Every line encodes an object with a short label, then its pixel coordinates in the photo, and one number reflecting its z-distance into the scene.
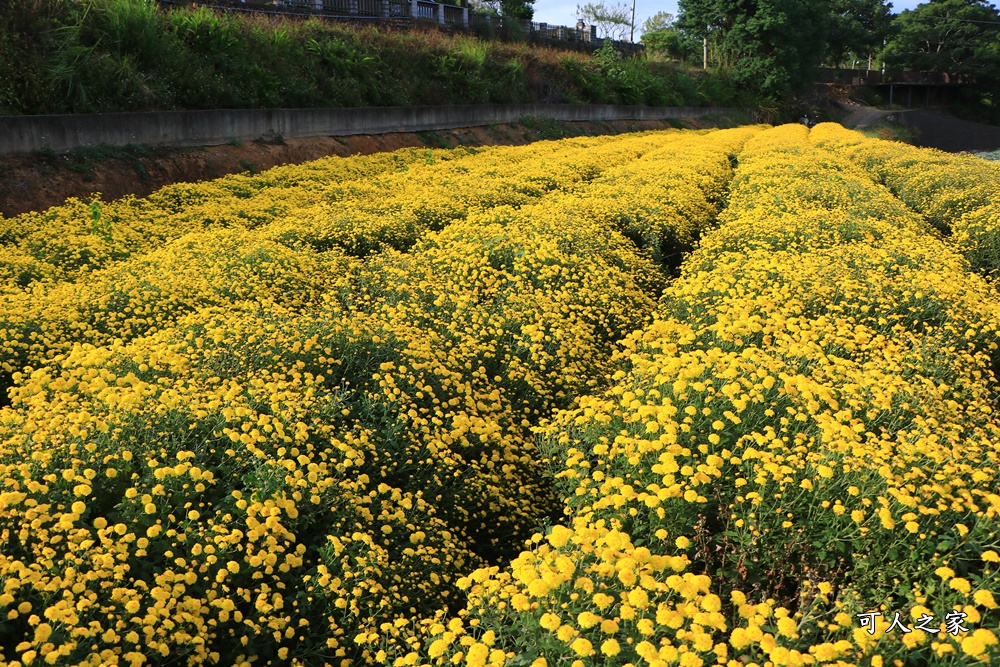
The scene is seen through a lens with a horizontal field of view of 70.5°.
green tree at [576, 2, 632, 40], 79.83
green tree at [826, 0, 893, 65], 75.88
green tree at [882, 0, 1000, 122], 70.75
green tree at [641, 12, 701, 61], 59.75
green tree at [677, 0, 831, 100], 52.92
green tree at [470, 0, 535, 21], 51.56
